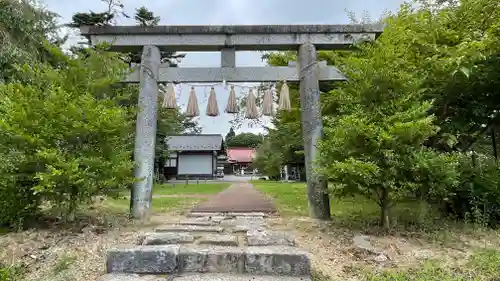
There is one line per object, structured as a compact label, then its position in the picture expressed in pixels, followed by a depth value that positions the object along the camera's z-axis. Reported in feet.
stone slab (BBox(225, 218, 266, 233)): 16.17
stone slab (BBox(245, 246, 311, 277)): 11.29
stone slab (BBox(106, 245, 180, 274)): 11.44
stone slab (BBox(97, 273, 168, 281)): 10.75
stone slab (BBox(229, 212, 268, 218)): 21.40
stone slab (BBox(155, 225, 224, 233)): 15.61
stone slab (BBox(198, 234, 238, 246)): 13.16
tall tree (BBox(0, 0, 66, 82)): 27.71
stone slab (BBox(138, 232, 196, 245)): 13.31
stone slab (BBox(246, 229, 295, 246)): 13.29
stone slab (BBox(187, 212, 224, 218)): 21.47
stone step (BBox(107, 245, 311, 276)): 11.35
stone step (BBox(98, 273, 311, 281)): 10.75
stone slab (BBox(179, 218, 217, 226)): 17.66
